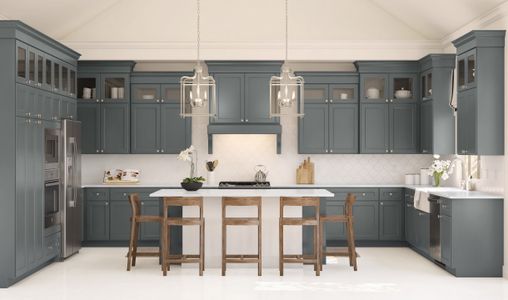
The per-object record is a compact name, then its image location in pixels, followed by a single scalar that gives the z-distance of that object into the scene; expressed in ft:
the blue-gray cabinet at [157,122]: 33.81
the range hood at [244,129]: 33.40
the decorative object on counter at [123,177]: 33.81
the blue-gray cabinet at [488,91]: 25.05
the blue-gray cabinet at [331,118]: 33.94
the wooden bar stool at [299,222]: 24.79
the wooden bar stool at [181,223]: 24.88
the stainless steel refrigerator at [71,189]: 28.55
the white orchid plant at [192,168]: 27.43
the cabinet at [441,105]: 30.89
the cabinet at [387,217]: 32.91
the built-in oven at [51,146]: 26.46
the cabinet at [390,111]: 33.65
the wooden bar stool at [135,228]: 26.20
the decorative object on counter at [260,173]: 34.32
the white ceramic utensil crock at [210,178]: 34.32
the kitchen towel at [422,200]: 28.29
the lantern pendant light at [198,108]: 33.47
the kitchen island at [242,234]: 26.53
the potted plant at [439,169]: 30.27
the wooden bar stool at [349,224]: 25.82
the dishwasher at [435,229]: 26.73
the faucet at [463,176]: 27.75
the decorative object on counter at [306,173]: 34.44
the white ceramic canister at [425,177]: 33.09
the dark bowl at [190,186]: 27.20
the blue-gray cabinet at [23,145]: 23.06
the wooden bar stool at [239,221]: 24.59
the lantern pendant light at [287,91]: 22.82
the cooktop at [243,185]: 31.74
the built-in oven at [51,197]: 26.45
